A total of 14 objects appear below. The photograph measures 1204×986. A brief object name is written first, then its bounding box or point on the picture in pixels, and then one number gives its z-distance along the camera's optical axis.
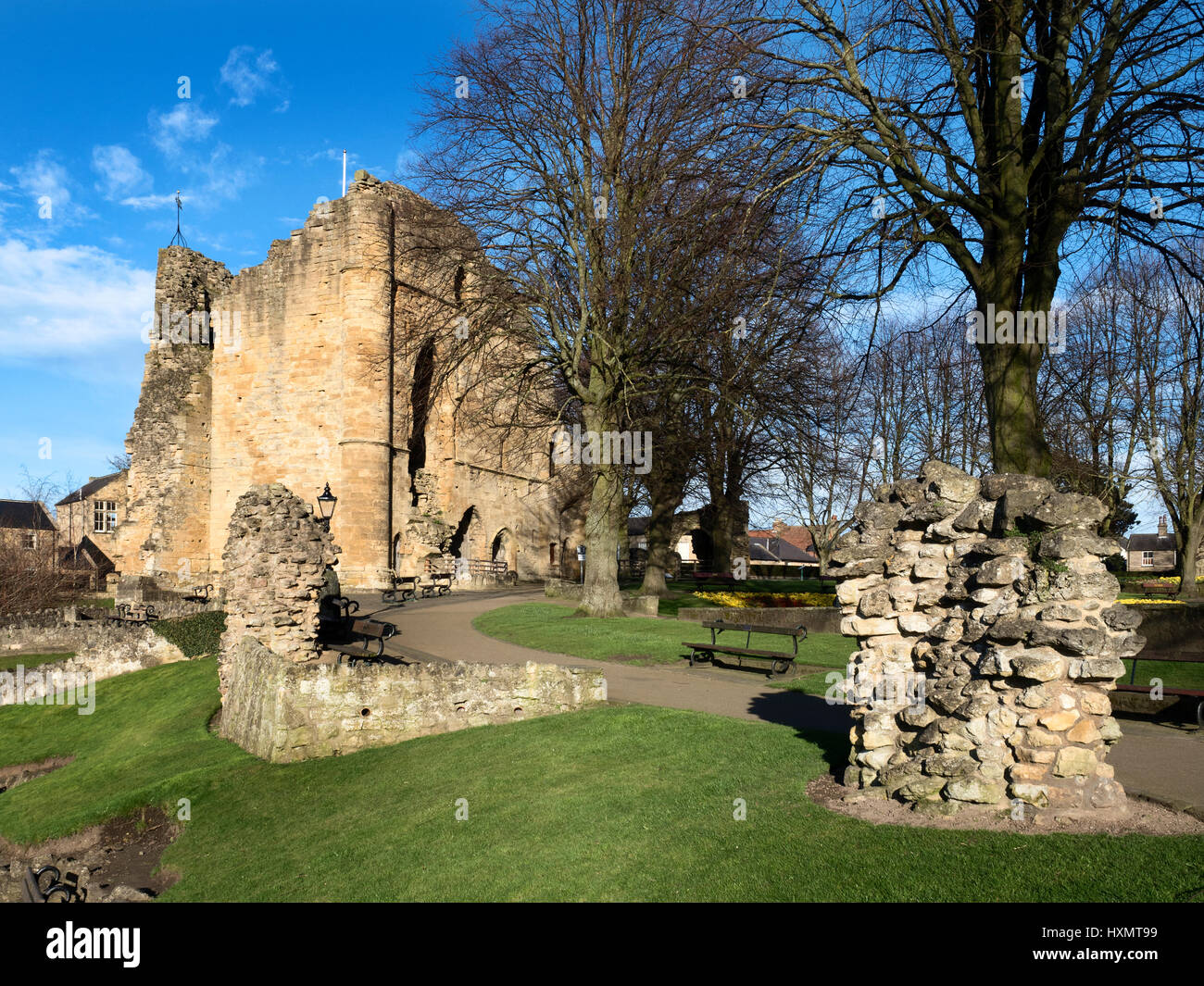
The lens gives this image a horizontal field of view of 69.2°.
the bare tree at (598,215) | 19.38
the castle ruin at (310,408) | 31.66
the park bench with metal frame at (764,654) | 13.21
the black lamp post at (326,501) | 21.39
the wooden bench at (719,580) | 33.76
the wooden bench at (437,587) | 29.77
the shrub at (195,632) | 20.53
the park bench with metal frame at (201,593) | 27.91
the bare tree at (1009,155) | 10.21
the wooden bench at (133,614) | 24.74
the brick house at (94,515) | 53.91
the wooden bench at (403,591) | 26.94
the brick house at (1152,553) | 61.94
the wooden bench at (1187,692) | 9.00
